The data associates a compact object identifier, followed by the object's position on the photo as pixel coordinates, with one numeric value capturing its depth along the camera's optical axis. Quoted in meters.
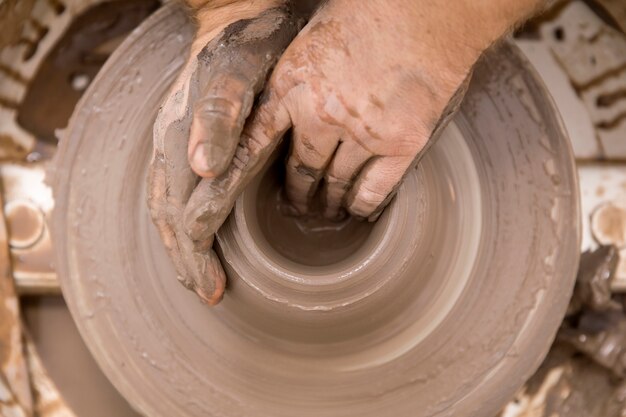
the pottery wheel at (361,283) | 0.62
